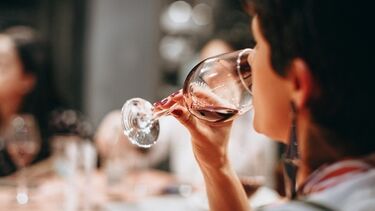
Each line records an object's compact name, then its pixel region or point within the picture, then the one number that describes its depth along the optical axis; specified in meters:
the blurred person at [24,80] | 3.23
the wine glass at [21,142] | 2.34
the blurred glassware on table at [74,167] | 2.10
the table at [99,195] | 2.07
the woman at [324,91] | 0.79
